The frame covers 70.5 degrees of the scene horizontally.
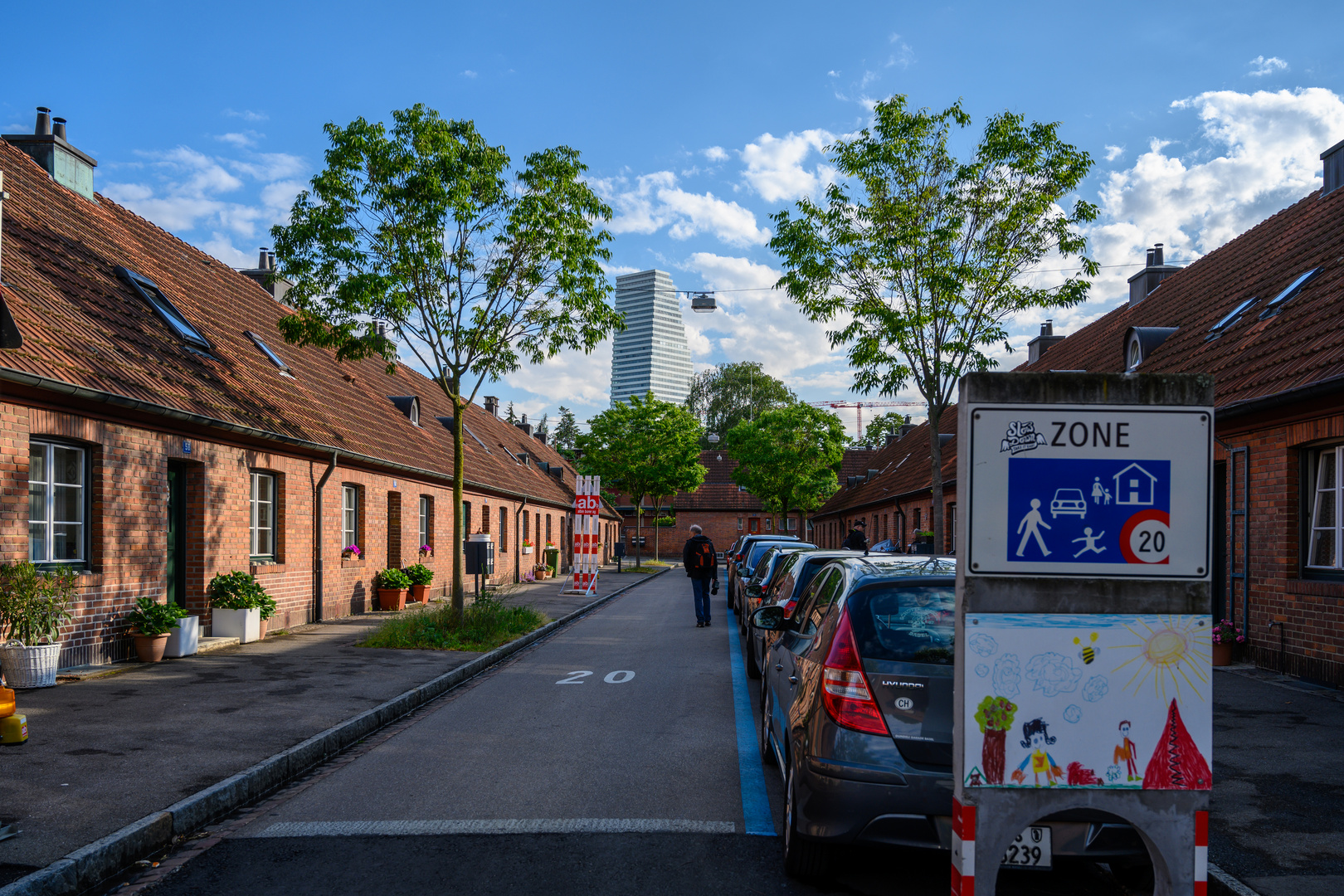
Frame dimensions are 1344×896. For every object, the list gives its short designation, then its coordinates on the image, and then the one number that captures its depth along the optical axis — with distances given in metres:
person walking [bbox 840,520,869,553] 24.56
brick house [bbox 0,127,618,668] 9.92
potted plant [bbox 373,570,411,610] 19.14
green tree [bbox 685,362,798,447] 78.62
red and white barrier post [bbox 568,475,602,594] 24.14
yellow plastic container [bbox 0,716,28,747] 6.25
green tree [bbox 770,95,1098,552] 13.33
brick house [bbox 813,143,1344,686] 9.80
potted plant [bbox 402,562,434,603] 20.45
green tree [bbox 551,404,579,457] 102.62
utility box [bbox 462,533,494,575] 15.91
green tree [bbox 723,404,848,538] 47.97
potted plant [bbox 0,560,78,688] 8.87
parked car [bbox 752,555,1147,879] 3.94
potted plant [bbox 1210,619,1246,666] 11.11
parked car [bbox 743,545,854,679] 8.61
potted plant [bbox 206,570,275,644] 12.81
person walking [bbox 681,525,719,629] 16.75
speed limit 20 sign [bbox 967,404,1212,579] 3.44
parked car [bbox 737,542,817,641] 12.50
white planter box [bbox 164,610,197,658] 11.27
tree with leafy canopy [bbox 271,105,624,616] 12.92
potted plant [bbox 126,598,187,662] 10.83
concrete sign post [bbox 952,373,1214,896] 3.41
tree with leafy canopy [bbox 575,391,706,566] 44.75
